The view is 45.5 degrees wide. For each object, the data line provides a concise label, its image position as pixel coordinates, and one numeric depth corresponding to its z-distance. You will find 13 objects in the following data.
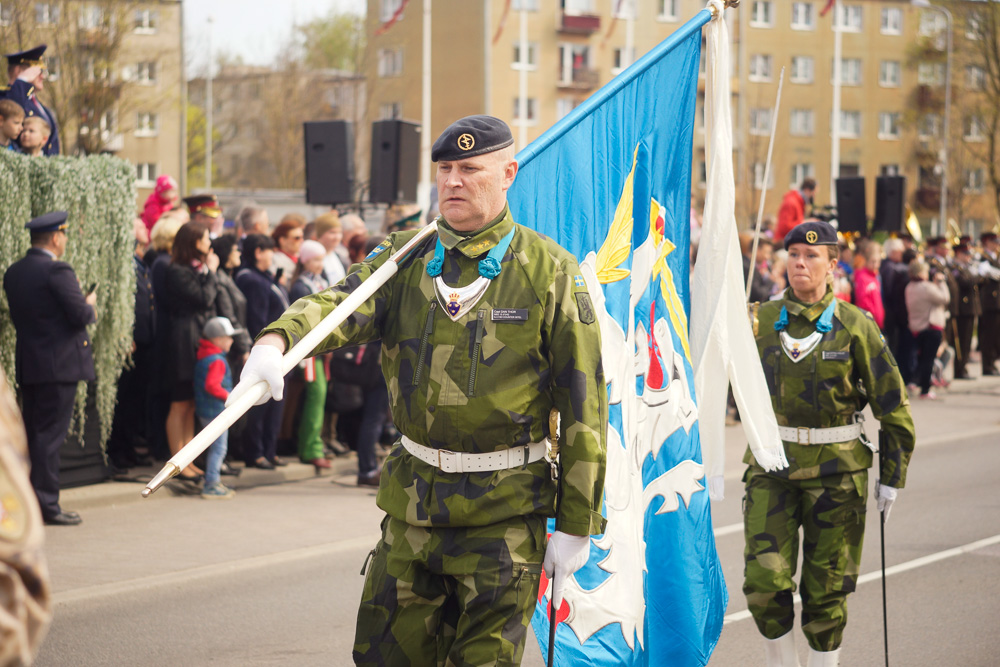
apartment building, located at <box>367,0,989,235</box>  53.88
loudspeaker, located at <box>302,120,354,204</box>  14.48
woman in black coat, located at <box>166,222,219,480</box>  9.69
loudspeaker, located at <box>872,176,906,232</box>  20.53
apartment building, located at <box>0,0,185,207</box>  21.93
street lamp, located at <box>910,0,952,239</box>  44.25
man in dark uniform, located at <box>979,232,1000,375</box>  21.69
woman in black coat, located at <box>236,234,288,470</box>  10.59
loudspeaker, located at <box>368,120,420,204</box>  14.30
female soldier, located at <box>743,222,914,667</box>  5.33
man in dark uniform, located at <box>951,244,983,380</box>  20.50
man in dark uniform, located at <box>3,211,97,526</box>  8.30
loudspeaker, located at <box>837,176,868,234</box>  19.08
